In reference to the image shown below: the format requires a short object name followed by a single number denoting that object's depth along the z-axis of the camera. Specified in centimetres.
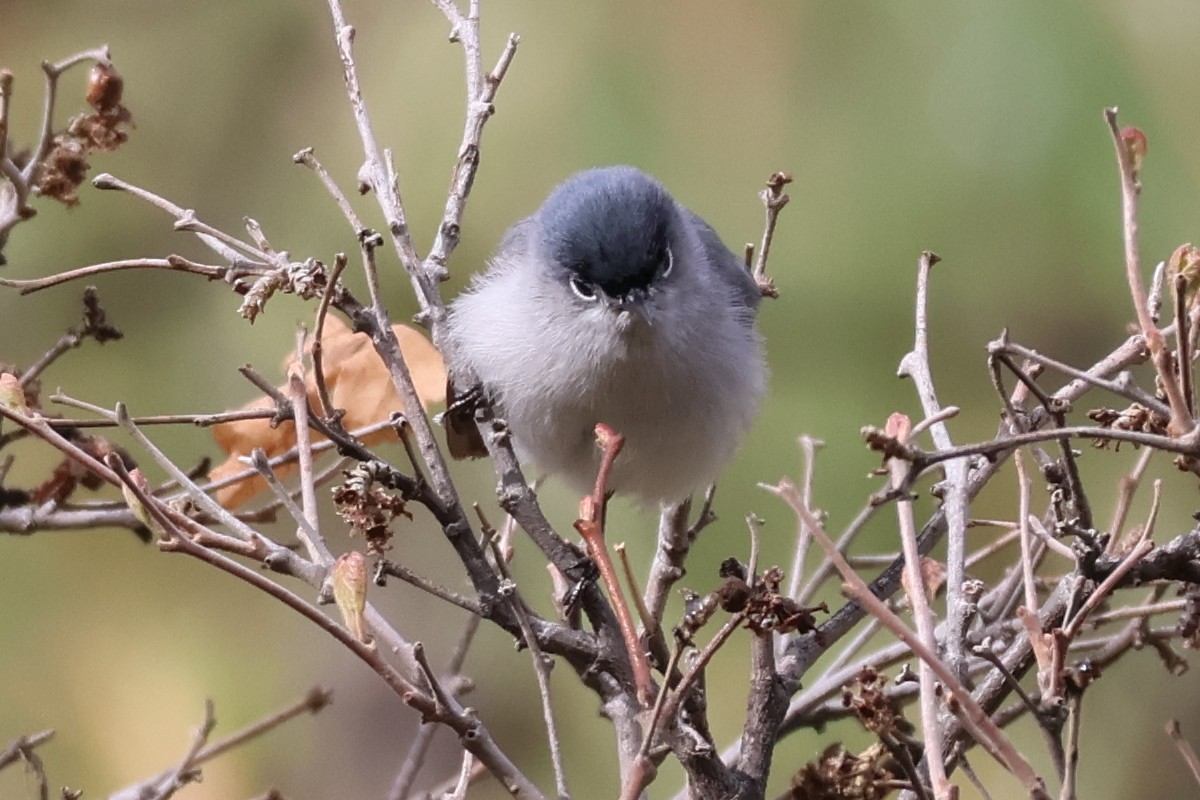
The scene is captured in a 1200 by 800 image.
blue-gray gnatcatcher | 329
